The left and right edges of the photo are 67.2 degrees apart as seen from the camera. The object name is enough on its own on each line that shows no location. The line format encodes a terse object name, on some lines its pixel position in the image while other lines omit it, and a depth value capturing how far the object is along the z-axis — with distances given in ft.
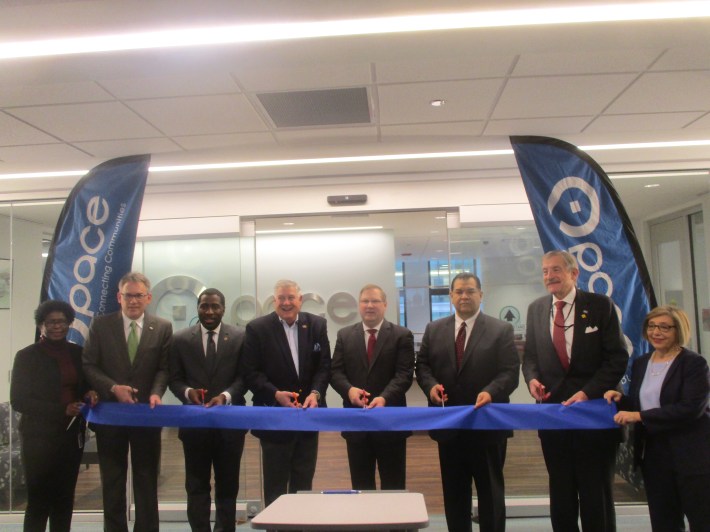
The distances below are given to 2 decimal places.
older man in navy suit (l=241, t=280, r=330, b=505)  10.84
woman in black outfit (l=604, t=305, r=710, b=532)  8.84
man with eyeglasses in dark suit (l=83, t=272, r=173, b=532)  10.87
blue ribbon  9.76
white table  6.21
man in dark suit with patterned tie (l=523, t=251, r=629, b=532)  9.75
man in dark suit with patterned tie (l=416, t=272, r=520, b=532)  10.28
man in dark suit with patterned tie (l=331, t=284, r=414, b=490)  10.51
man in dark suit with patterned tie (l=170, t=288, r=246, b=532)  10.86
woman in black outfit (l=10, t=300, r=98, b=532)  10.57
